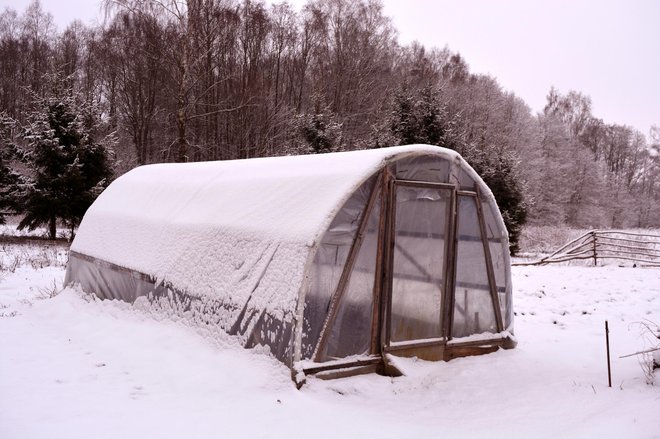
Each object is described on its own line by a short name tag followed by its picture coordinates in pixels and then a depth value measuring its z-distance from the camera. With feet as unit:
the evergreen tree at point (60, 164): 59.57
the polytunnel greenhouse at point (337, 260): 19.75
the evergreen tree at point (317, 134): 68.44
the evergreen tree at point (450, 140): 66.49
